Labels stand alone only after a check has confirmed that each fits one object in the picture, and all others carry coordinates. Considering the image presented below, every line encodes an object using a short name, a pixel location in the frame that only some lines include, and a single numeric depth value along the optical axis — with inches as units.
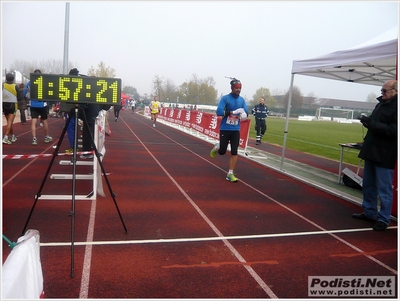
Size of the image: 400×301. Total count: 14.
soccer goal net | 2802.7
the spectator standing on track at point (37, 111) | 374.3
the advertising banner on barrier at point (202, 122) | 451.4
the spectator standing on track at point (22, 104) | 430.9
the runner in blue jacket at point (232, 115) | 272.9
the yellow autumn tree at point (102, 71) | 2155.8
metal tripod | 133.2
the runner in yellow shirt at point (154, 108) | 870.4
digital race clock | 137.6
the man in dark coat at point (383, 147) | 173.6
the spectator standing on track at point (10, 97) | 351.6
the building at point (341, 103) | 3748.8
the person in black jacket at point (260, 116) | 594.2
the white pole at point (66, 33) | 528.1
